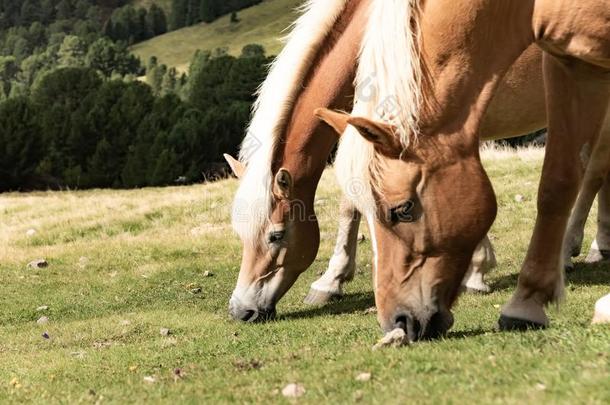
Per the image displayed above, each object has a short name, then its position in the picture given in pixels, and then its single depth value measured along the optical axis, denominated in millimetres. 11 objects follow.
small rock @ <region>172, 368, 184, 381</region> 4621
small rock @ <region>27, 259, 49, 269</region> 12495
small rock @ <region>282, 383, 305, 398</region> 3665
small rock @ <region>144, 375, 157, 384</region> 4572
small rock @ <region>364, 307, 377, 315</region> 7570
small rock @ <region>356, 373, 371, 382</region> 3754
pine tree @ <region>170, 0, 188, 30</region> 170875
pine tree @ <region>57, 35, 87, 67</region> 132138
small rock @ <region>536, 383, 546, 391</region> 3145
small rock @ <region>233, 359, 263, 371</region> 4656
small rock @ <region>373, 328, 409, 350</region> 4492
